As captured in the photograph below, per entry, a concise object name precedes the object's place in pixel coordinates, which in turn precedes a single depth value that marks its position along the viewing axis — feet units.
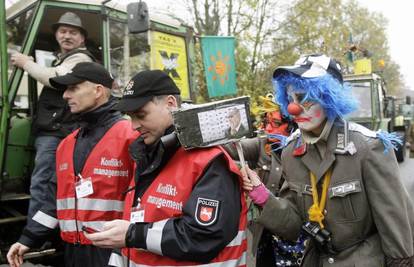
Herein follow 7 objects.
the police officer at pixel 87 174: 8.77
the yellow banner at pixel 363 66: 39.69
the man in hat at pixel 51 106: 12.62
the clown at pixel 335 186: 6.73
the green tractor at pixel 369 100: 35.22
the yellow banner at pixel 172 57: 16.93
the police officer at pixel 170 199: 6.12
